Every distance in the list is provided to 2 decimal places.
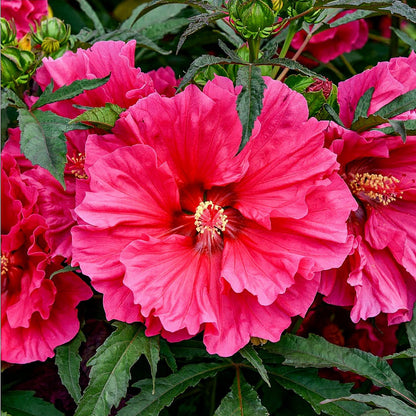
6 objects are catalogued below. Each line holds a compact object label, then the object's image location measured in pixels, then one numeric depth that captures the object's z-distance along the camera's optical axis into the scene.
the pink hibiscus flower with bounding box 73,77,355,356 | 0.81
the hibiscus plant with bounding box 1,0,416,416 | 0.81
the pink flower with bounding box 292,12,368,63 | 1.32
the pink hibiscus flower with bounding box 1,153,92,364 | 0.88
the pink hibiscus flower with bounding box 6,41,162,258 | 0.88
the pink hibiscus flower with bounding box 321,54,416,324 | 0.87
